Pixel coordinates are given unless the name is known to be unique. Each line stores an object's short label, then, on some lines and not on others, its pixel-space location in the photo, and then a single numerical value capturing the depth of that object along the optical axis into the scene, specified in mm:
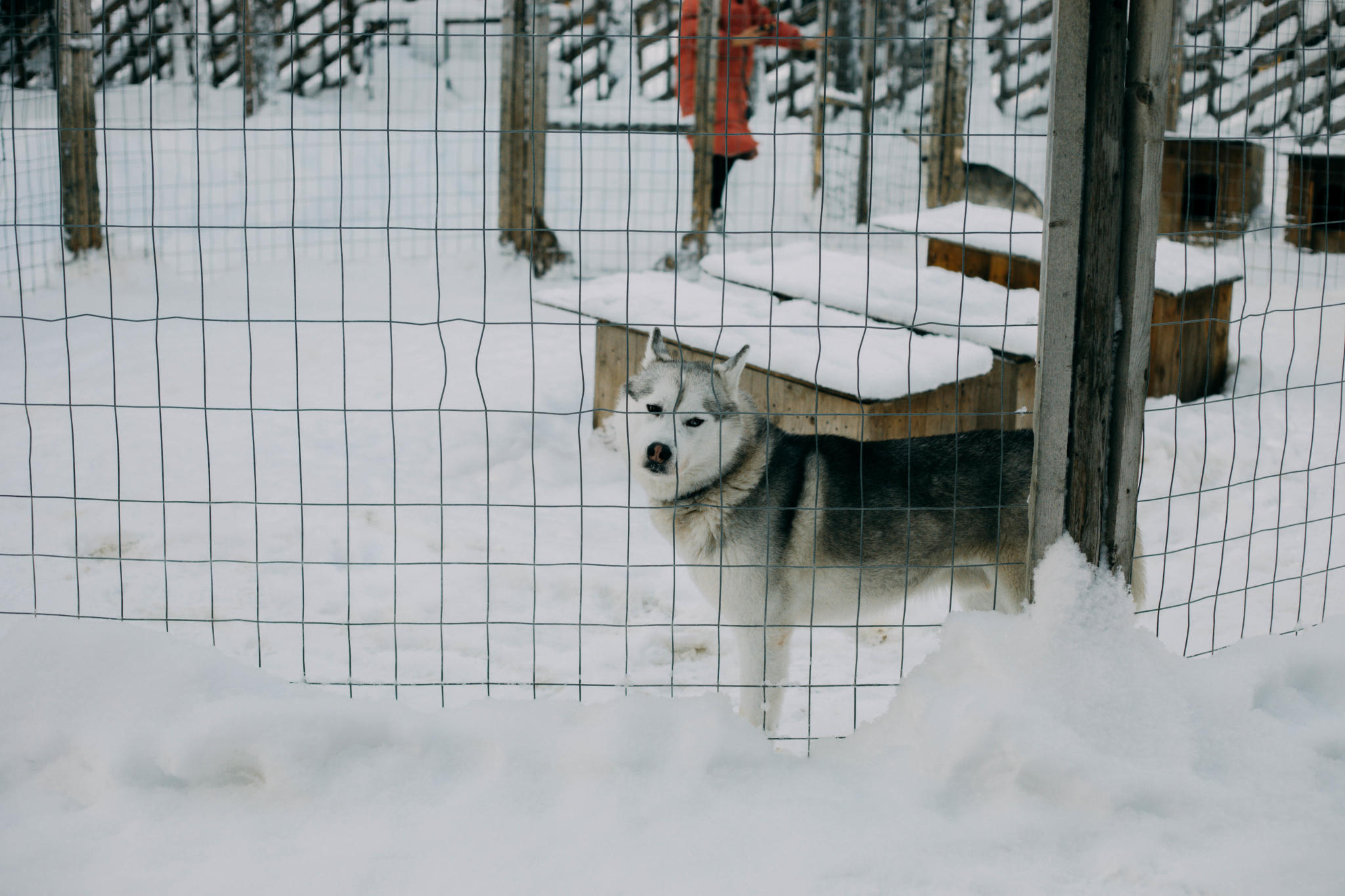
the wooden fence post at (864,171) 9016
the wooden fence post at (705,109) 8570
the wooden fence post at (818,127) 10195
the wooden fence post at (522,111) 8164
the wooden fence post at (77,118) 7188
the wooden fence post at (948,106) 9375
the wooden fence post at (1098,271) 2324
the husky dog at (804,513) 3297
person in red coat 8281
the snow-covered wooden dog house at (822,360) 4430
